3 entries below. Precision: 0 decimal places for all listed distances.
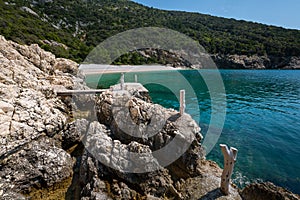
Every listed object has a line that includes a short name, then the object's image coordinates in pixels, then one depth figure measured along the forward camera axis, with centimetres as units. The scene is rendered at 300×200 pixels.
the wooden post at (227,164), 455
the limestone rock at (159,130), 557
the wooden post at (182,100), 637
